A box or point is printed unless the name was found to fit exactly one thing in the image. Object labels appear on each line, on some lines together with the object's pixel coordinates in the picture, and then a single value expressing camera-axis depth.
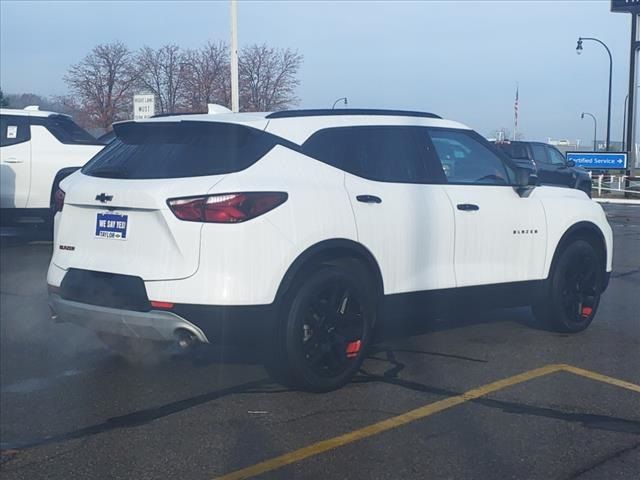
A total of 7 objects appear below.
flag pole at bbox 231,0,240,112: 15.80
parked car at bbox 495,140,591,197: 25.22
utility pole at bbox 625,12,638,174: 34.25
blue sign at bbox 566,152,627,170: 35.50
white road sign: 18.50
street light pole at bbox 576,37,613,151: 42.56
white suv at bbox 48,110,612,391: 5.07
